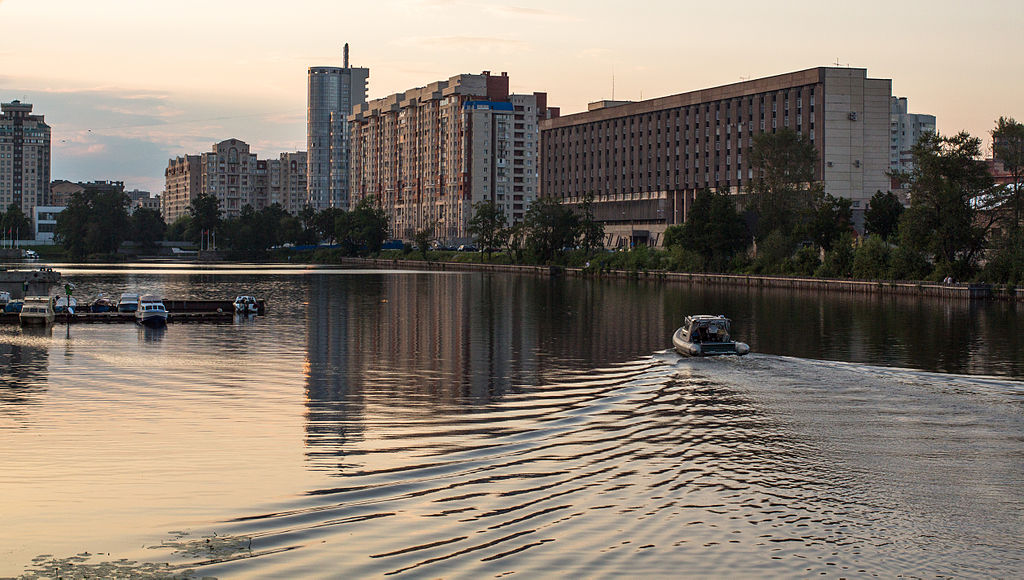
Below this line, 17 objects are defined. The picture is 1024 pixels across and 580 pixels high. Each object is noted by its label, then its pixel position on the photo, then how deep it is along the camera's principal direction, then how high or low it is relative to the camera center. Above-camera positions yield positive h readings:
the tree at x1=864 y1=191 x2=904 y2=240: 149.12 +6.74
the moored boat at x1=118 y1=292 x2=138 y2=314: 83.31 -3.44
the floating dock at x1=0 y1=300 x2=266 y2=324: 79.75 -4.19
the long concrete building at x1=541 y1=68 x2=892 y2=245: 187.50 +24.20
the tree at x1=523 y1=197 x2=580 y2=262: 198.12 +7.46
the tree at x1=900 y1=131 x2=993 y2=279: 118.62 +6.70
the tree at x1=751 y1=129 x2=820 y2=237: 155.75 +12.57
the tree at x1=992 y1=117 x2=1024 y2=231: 118.94 +12.93
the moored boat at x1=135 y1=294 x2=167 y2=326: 76.88 -3.80
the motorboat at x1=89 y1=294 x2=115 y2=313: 84.00 -3.64
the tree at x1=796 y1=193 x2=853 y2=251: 144.75 +5.44
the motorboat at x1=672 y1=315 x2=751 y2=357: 54.47 -3.86
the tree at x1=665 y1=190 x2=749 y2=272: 156.12 +4.60
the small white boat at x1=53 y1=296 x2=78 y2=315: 80.25 -3.47
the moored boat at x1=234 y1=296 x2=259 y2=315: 87.38 -3.70
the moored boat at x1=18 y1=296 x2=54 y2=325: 75.75 -3.73
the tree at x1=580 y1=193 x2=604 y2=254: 198.00 +6.21
